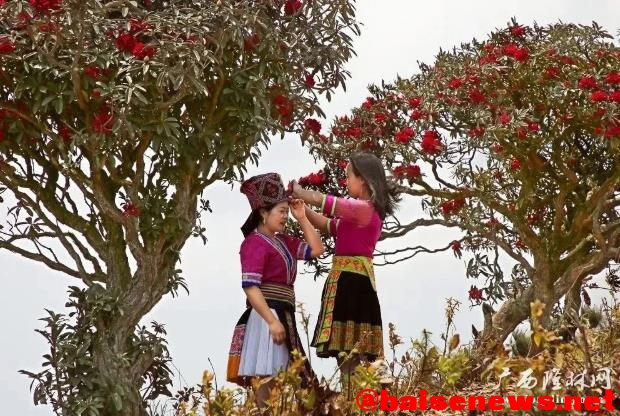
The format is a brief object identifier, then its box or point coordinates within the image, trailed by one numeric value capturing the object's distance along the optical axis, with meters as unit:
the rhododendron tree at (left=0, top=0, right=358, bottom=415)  16.35
